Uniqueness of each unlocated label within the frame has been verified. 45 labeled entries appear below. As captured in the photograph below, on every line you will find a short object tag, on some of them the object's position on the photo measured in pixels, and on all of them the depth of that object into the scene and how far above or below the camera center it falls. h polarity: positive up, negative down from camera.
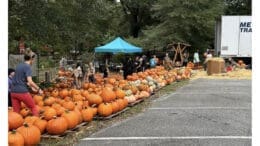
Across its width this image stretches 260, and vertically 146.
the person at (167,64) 32.53 -0.32
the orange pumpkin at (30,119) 8.63 -1.12
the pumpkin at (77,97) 12.20 -1.00
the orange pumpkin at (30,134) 7.44 -1.20
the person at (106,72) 26.25 -0.72
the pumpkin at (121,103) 12.64 -1.20
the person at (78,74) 20.42 -0.66
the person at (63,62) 29.97 -0.18
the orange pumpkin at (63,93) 13.31 -0.98
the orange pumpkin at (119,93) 13.27 -0.98
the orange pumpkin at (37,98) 11.34 -0.96
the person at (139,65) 28.60 -0.38
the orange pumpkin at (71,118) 9.28 -1.18
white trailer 33.25 +1.68
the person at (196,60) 37.62 -0.04
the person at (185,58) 38.97 +0.12
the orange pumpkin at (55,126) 8.68 -1.25
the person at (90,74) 21.27 -0.68
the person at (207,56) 31.33 +0.21
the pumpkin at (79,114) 9.98 -1.17
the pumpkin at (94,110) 11.15 -1.22
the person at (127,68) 26.36 -0.49
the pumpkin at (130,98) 13.91 -1.18
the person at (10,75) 10.62 -0.38
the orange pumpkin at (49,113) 9.23 -1.08
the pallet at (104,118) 11.31 -1.41
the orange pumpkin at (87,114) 10.52 -1.24
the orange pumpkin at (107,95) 12.31 -0.94
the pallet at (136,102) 13.95 -1.33
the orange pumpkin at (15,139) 6.95 -1.20
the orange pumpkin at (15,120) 8.21 -1.08
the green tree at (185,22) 40.47 +3.23
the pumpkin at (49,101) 11.15 -1.01
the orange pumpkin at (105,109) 11.40 -1.23
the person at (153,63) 32.41 -0.25
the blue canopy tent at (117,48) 28.19 +0.70
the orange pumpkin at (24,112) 9.60 -1.09
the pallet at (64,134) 8.65 -1.42
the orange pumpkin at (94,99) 11.85 -1.01
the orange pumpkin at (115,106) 12.04 -1.23
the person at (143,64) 29.96 -0.30
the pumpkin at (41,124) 8.62 -1.20
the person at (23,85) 9.09 -0.51
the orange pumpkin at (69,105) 10.46 -1.04
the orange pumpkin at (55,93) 13.32 -0.98
